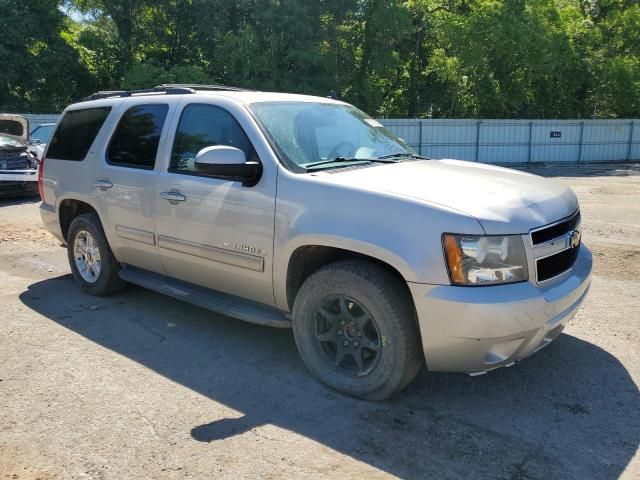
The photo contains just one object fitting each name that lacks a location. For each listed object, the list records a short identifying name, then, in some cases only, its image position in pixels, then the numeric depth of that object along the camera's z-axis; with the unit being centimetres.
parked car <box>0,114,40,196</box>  1166
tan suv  319
